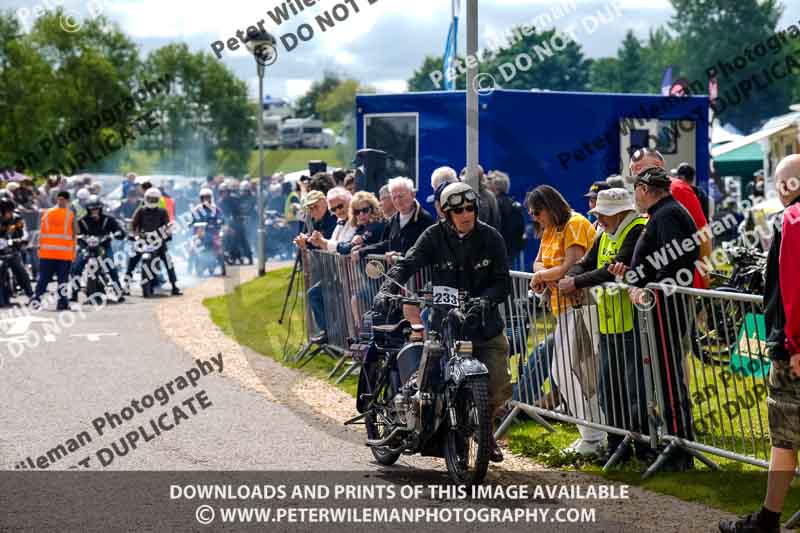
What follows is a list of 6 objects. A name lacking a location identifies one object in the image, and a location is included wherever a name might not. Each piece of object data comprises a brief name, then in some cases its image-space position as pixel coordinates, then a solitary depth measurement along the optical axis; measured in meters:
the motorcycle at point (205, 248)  29.48
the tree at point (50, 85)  59.97
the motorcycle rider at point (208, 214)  29.62
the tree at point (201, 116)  80.94
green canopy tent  39.88
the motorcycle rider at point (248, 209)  34.84
